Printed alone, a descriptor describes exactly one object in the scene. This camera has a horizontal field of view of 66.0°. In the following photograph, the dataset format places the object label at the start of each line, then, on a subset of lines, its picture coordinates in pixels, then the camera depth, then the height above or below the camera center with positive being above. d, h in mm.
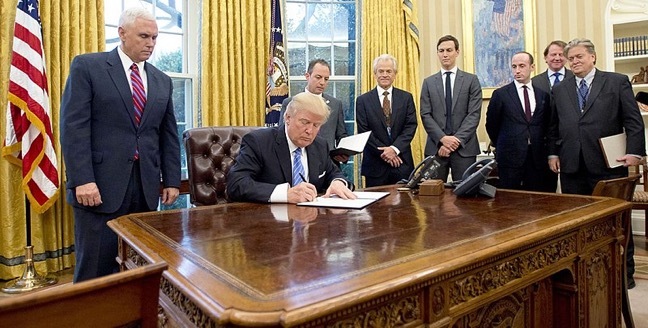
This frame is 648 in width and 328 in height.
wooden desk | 979 -231
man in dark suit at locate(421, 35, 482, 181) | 3924 +415
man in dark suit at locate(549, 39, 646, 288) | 3404 +269
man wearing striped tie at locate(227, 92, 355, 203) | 2258 +34
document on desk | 2080 -152
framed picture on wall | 5680 +1438
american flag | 3439 +432
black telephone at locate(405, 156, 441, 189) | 2682 -40
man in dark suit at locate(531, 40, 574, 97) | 4262 +814
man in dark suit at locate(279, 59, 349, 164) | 3947 +525
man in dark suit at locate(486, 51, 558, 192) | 3793 +223
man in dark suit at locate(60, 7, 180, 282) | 2424 +173
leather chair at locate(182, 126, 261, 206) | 3117 +64
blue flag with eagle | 4832 +942
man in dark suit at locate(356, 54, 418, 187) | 3910 +315
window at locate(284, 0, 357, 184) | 5445 +1384
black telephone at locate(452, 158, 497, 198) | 2346 -102
